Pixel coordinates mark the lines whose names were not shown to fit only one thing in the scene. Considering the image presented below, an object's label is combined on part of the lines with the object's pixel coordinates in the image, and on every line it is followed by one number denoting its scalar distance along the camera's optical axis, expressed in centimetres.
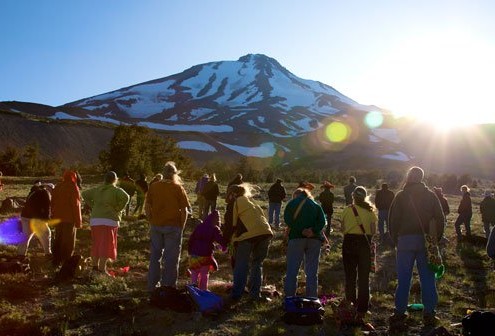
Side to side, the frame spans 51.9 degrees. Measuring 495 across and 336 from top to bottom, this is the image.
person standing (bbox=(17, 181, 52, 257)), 1052
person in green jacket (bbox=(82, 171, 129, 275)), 947
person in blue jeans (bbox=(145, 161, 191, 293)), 837
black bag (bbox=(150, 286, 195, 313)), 763
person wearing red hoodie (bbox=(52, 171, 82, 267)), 1005
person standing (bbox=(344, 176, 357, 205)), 1655
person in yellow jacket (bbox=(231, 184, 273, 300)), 819
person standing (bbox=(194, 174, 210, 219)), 1736
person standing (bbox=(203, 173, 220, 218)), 1688
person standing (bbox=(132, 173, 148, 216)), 1833
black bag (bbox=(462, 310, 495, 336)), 609
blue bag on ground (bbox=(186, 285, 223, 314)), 764
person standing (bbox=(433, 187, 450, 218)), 1594
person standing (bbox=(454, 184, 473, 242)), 1656
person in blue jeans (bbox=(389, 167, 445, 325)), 743
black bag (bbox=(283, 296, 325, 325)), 733
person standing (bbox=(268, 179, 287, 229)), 1711
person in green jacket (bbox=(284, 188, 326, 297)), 793
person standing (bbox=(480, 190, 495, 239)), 1569
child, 855
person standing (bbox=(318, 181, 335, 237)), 1599
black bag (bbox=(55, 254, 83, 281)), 915
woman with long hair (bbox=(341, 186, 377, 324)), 801
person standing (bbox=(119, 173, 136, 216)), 1781
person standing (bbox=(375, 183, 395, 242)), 1563
